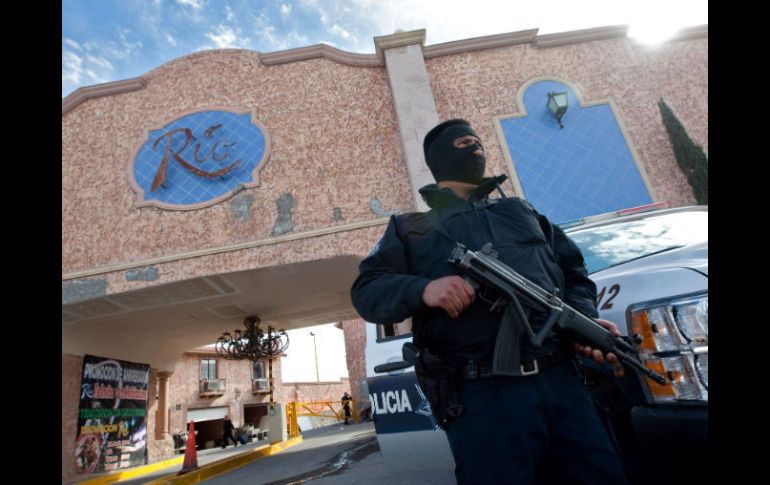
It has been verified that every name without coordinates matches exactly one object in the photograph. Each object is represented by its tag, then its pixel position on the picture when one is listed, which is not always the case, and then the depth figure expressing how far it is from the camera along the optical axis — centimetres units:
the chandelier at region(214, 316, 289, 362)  963
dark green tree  689
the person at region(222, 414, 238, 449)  1862
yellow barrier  1798
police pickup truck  128
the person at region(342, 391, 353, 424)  1728
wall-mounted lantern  726
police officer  129
